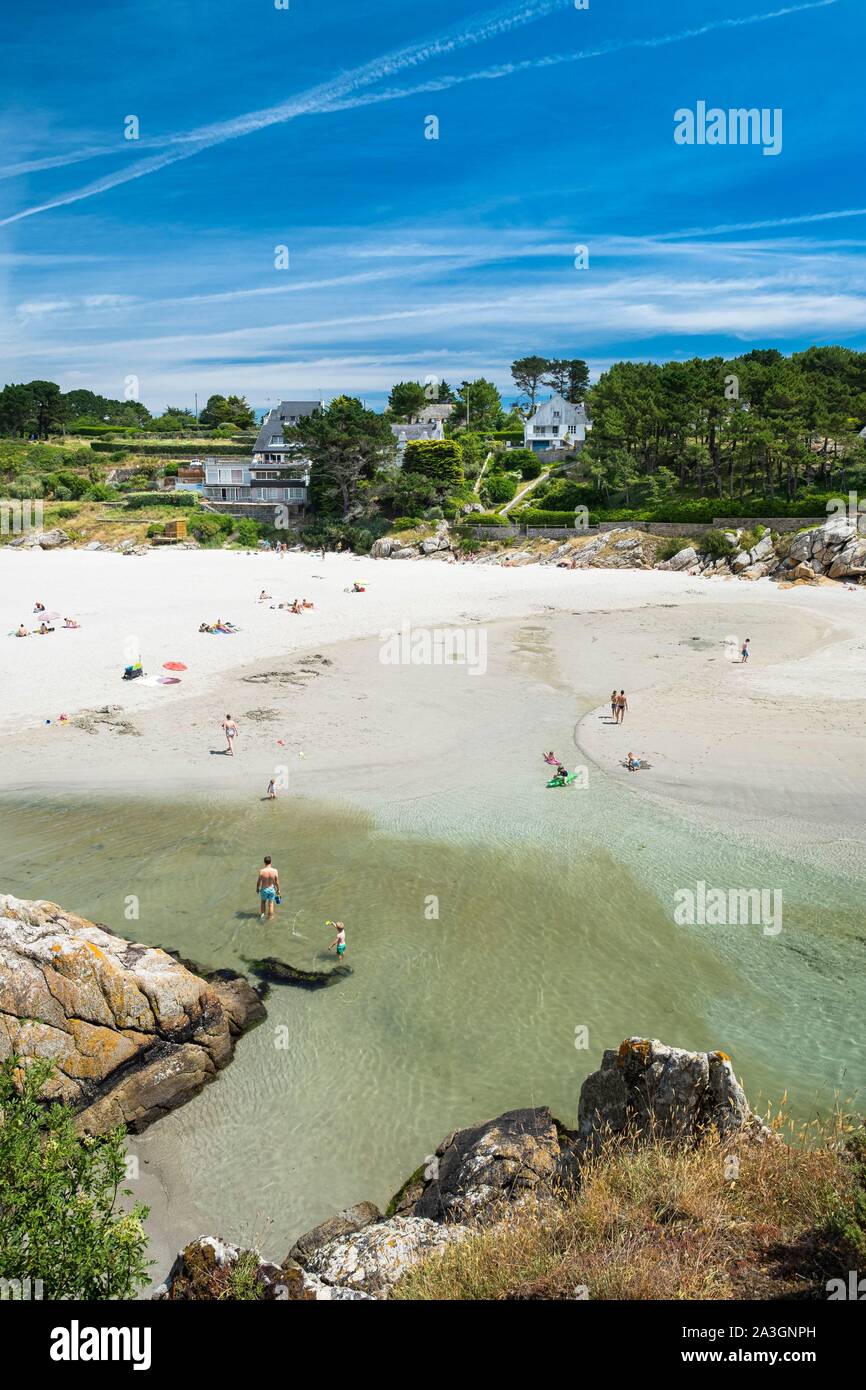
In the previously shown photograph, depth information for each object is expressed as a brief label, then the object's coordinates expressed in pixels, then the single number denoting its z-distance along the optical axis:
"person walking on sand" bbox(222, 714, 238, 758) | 26.48
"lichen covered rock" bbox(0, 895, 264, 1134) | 11.84
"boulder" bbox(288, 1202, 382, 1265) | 9.40
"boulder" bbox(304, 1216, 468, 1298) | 7.88
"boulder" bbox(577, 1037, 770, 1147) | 9.15
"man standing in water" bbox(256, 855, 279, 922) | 17.28
